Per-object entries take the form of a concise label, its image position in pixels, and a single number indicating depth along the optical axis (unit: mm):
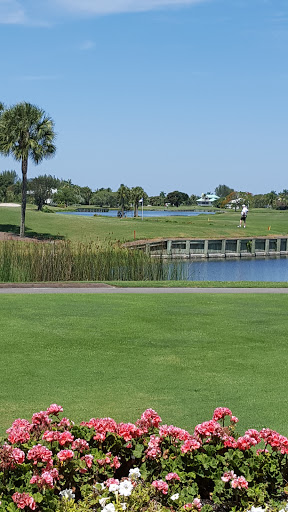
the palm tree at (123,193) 103188
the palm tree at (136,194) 101250
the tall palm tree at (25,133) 46625
